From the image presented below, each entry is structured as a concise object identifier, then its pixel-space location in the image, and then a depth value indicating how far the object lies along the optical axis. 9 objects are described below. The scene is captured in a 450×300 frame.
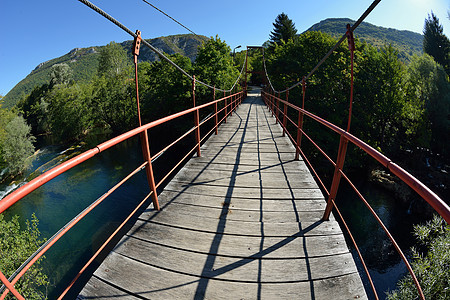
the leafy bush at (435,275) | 6.02
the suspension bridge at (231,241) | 1.33
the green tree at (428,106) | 18.53
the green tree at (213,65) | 19.86
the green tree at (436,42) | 27.83
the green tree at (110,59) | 40.88
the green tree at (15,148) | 18.55
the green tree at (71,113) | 27.72
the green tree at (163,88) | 21.42
